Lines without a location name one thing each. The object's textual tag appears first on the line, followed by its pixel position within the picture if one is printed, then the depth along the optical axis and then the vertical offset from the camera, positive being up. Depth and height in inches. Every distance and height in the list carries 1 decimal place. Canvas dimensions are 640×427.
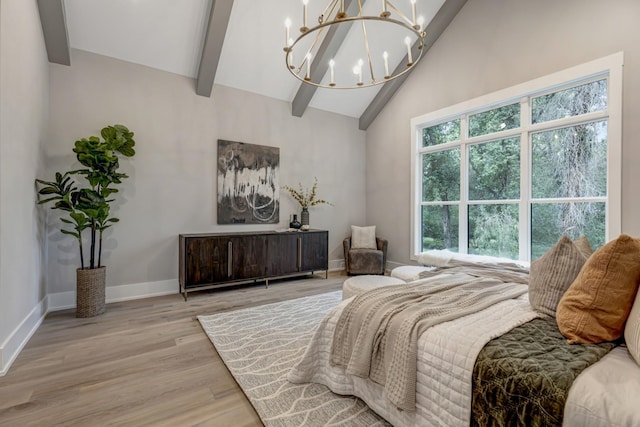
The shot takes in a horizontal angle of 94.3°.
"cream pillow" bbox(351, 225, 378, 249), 211.5 -17.7
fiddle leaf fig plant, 123.0 +11.8
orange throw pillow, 51.3 -14.5
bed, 39.0 -25.8
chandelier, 173.2 +102.6
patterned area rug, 66.8 -44.9
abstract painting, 179.0 +18.7
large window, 126.5 +24.2
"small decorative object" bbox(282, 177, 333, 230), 203.3 +10.9
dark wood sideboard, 152.6 -24.9
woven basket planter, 125.3 -33.4
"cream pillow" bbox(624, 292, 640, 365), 45.0 -18.9
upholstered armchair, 199.3 -29.6
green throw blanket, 41.9 -24.8
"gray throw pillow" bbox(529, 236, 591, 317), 64.2 -13.5
